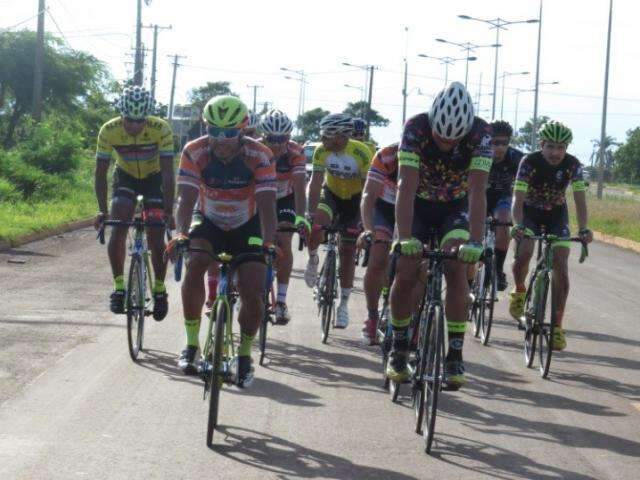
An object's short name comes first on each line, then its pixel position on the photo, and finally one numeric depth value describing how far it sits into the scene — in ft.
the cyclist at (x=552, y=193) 32.83
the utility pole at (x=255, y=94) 498.65
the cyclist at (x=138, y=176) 33.12
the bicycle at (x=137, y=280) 31.86
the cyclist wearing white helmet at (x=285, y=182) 34.78
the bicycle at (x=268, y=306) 31.68
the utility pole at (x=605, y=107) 126.32
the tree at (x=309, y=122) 428.15
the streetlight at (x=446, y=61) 189.57
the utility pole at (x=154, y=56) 231.50
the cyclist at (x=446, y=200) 23.84
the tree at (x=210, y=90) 408.32
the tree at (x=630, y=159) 425.28
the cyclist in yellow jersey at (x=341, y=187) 36.47
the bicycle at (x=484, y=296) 37.04
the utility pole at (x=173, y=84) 284.20
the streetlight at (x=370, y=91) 282.97
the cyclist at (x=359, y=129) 42.70
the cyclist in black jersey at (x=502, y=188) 39.78
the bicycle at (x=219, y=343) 22.49
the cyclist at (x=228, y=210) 24.47
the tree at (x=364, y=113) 343.26
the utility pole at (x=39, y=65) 125.90
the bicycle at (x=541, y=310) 31.50
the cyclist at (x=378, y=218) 28.96
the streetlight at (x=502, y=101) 215.92
